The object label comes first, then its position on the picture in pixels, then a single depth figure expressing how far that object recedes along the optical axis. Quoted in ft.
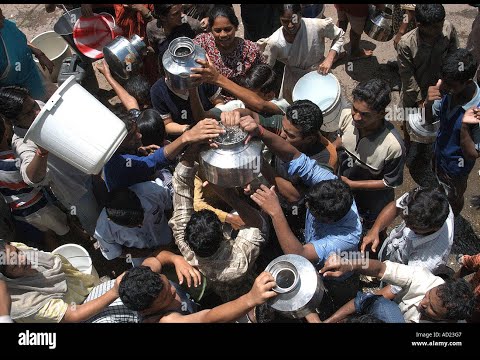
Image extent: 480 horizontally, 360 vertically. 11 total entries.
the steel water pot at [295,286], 8.47
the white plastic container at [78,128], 9.40
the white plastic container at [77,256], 12.68
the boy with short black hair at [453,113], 11.32
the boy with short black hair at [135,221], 10.29
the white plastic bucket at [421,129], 13.74
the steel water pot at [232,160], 9.21
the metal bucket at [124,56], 13.97
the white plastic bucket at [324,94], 12.47
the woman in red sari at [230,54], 13.32
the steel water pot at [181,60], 11.21
